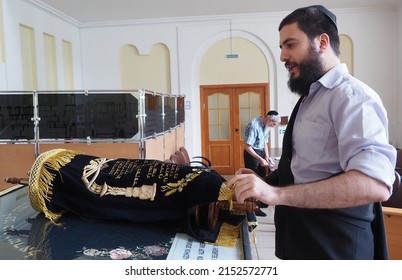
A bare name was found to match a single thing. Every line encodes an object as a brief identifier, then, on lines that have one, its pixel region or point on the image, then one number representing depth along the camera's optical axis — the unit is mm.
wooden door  7141
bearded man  831
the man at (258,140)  4332
